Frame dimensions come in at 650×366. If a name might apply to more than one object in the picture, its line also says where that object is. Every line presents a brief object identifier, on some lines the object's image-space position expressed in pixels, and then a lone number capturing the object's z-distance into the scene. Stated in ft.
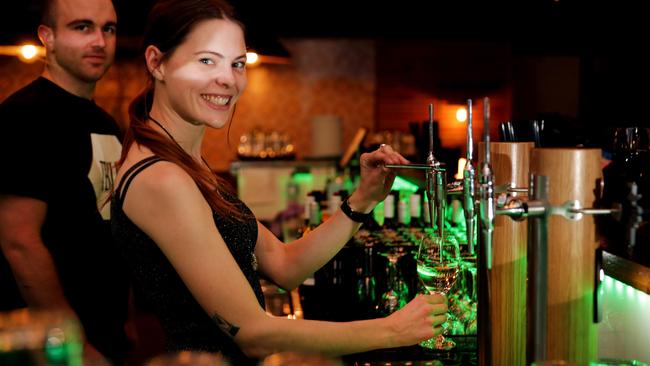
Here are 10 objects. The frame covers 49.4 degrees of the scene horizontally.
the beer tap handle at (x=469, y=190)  4.16
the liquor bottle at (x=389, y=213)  9.27
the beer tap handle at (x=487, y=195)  3.96
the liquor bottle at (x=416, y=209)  9.59
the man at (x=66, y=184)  7.47
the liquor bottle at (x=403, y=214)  9.23
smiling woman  4.76
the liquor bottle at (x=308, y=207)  10.11
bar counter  5.72
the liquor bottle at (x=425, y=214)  9.20
